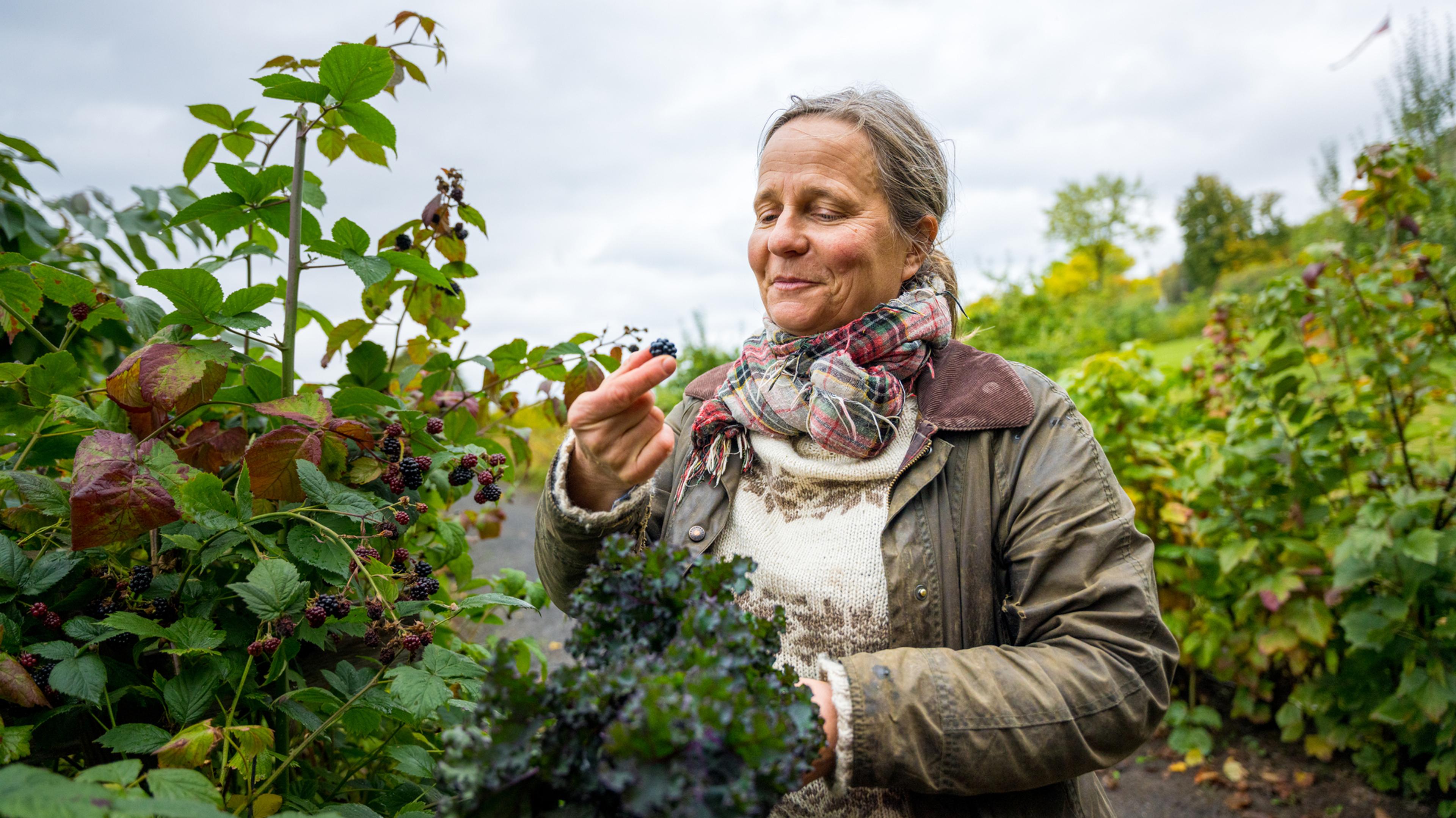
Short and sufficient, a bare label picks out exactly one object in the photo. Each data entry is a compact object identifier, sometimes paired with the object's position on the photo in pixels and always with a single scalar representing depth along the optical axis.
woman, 1.32
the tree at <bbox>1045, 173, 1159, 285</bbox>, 39.00
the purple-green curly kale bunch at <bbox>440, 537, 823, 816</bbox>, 0.76
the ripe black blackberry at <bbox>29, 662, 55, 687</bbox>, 1.08
